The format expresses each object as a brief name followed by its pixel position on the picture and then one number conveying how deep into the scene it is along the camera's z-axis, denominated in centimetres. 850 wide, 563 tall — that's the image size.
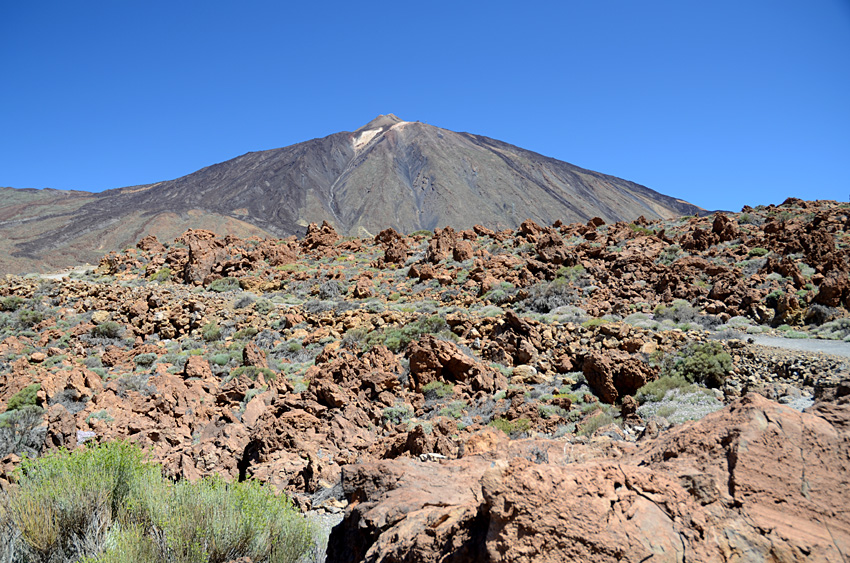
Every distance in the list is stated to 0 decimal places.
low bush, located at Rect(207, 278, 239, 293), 1794
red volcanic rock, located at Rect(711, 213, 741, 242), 1864
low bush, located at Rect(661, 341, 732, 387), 807
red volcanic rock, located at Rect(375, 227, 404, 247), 2452
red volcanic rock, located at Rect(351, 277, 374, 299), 1675
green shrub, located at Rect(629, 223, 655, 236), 2105
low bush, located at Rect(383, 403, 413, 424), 780
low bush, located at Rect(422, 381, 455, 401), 858
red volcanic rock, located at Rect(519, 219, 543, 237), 2211
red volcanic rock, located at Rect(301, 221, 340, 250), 2434
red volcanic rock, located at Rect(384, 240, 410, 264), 2109
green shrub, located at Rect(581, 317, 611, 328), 1116
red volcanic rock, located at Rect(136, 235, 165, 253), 2474
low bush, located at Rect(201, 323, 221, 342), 1302
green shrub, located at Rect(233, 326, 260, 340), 1299
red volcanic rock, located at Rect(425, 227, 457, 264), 2010
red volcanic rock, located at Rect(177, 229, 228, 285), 1927
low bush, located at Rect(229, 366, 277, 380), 986
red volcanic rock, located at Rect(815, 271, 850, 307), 1156
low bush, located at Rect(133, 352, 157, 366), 1116
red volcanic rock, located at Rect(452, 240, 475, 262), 1948
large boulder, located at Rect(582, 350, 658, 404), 811
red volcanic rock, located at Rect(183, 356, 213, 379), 973
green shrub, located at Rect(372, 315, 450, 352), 1126
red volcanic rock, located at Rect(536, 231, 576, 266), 1692
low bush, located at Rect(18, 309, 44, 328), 1424
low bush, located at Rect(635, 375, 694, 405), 758
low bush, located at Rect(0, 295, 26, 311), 1586
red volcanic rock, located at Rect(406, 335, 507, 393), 886
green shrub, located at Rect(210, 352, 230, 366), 1091
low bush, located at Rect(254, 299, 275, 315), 1480
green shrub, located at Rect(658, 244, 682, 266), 1762
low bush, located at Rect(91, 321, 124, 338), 1328
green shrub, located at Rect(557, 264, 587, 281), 1575
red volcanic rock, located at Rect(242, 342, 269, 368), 1032
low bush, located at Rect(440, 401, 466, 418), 788
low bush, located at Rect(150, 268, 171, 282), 1986
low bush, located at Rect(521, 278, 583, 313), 1393
